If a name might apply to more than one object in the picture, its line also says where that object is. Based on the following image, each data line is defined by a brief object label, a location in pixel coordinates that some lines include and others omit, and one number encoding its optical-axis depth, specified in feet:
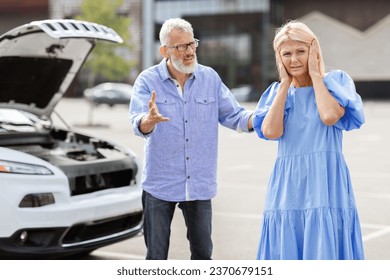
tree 131.17
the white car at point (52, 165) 21.56
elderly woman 14.02
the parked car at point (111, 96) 181.77
